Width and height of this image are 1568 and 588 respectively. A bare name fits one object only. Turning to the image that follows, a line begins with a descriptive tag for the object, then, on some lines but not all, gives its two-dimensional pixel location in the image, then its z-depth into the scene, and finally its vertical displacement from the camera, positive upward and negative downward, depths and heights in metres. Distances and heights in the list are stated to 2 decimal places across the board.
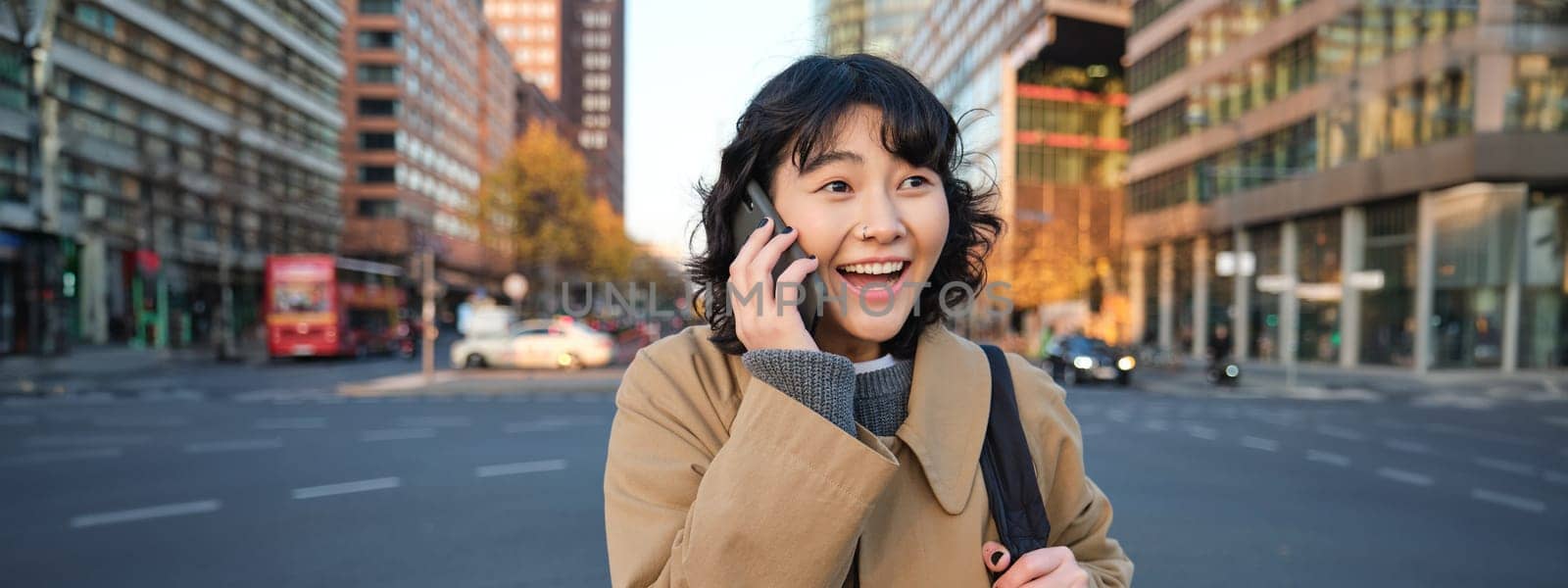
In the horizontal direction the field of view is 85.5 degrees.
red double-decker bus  25.44 -0.91
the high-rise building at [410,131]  58.94 +10.90
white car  23.95 -2.03
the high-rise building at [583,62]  109.94 +31.09
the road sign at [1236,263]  22.83 +0.59
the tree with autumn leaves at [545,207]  41.84 +3.58
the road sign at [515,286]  27.62 -0.29
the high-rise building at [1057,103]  47.66 +11.06
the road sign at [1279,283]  20.77 +0.03
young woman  1.16 -0.20
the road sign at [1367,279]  19.92 +0.14
